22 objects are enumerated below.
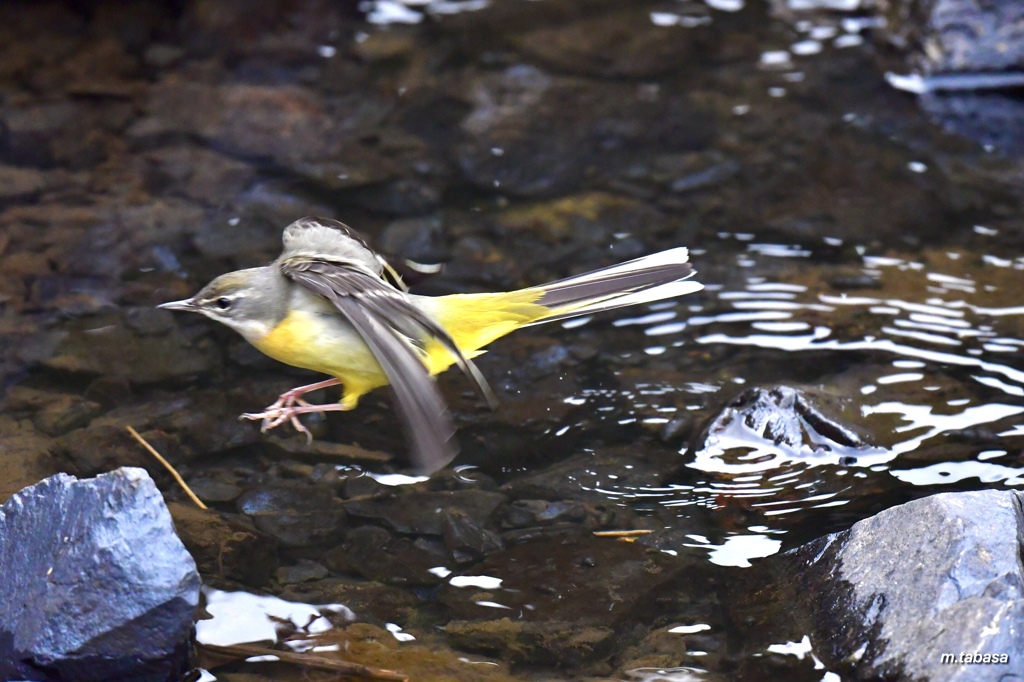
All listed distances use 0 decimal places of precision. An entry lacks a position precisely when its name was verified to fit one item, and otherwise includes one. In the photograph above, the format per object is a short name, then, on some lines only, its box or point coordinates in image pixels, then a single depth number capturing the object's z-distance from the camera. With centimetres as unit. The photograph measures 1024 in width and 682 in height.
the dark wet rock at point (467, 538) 841
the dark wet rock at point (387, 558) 823
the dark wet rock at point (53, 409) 970
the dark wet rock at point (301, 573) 813
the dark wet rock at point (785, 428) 921
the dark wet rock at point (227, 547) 806
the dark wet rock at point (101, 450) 927
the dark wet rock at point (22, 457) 877
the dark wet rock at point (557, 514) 874
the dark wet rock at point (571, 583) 783
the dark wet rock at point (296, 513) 859
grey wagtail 937
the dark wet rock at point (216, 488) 900
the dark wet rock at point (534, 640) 745
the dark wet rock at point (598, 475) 906
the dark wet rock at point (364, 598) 782
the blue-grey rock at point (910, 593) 640
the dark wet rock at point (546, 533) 857
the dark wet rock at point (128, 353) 1053
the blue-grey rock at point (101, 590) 684
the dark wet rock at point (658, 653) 732
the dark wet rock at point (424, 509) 873
